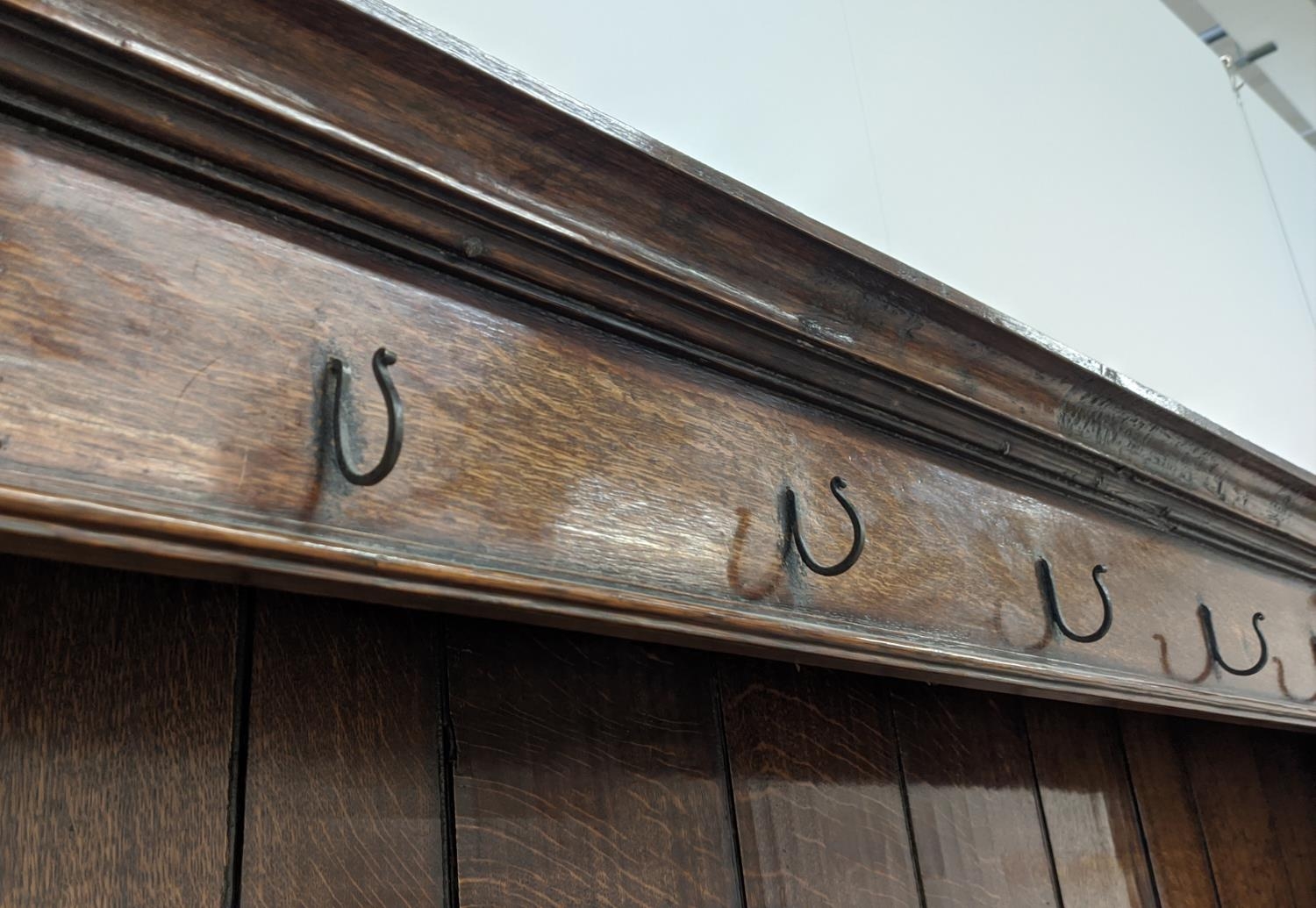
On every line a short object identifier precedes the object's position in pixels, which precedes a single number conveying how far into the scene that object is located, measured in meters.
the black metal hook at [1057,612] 0.75
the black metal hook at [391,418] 0.39
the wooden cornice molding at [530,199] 0.38
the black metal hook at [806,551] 0.58
